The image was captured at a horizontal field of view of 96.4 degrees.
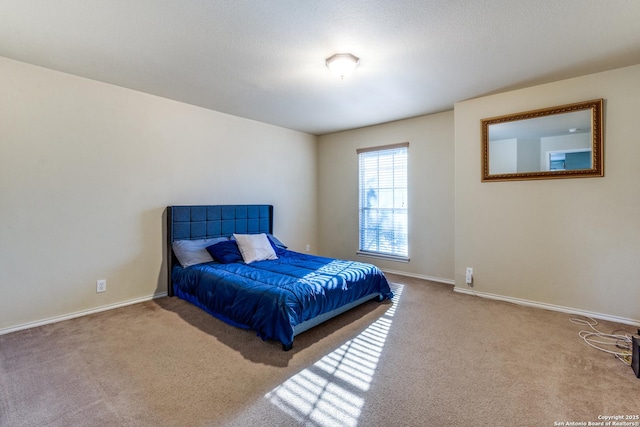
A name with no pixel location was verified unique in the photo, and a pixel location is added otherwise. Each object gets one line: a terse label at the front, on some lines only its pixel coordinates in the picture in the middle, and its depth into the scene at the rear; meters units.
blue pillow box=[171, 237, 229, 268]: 3.37
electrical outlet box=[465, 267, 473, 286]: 3.62
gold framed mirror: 2.86
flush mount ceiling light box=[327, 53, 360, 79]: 2.46
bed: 2.33
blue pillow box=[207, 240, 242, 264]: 3.42
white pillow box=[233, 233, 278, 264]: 3.55
